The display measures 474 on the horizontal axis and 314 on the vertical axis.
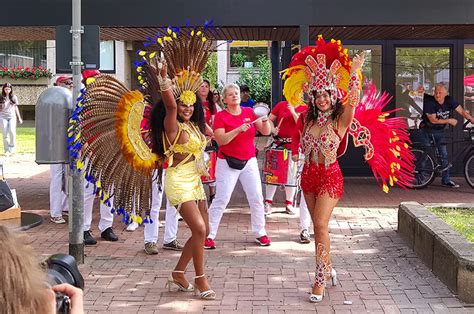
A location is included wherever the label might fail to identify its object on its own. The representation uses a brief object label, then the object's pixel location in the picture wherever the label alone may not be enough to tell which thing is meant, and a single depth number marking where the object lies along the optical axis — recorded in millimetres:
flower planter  34009
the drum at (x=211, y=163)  9686
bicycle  12773
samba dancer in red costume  6402
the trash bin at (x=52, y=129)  7250
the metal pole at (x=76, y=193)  7418
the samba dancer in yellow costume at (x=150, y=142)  6258
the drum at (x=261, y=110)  8345
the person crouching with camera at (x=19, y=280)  1830
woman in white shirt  19312
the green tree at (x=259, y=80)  30859
